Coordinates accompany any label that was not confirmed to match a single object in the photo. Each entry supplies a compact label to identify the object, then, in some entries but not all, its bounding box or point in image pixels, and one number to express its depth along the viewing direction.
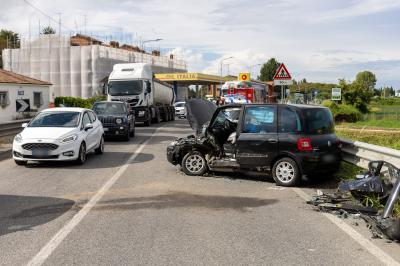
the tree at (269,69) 117.50
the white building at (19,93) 35.81
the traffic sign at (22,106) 19.61
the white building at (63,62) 63.25
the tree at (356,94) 45.47
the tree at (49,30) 80.80
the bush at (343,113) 36.97
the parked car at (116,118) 20.08
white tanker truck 30.17
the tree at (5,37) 84.09
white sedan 12.12
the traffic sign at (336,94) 37.91
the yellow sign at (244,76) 37.41
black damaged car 9.63
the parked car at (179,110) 47.32
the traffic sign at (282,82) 19.42
